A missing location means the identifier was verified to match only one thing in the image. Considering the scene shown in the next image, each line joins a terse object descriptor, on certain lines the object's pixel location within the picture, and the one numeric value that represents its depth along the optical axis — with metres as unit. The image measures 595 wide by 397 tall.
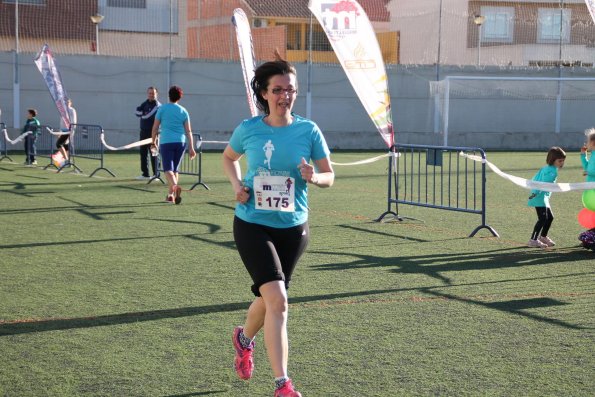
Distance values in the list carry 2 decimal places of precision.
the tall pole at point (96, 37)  31.67
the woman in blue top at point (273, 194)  5.37
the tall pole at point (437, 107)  34.03
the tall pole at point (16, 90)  30.03
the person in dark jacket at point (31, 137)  24.25
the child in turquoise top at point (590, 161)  10.95
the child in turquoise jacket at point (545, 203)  11.26
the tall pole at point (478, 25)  34.16
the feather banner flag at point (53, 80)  22.69
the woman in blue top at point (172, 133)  15.59
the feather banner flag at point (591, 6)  10.75
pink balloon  10.96
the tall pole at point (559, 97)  35.06
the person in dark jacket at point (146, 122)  19.98
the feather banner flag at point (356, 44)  13.25
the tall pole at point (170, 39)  31.84
